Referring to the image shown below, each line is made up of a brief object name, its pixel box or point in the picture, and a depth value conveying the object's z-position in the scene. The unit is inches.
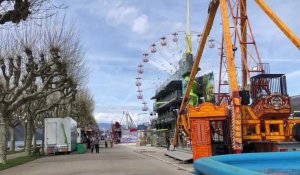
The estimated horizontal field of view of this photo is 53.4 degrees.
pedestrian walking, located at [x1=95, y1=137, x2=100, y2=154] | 1192.2
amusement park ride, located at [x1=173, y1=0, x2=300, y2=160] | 504.8
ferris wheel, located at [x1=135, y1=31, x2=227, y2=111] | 1837.9
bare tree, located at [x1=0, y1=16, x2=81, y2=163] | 793.8
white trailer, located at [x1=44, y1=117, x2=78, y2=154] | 1119.9
